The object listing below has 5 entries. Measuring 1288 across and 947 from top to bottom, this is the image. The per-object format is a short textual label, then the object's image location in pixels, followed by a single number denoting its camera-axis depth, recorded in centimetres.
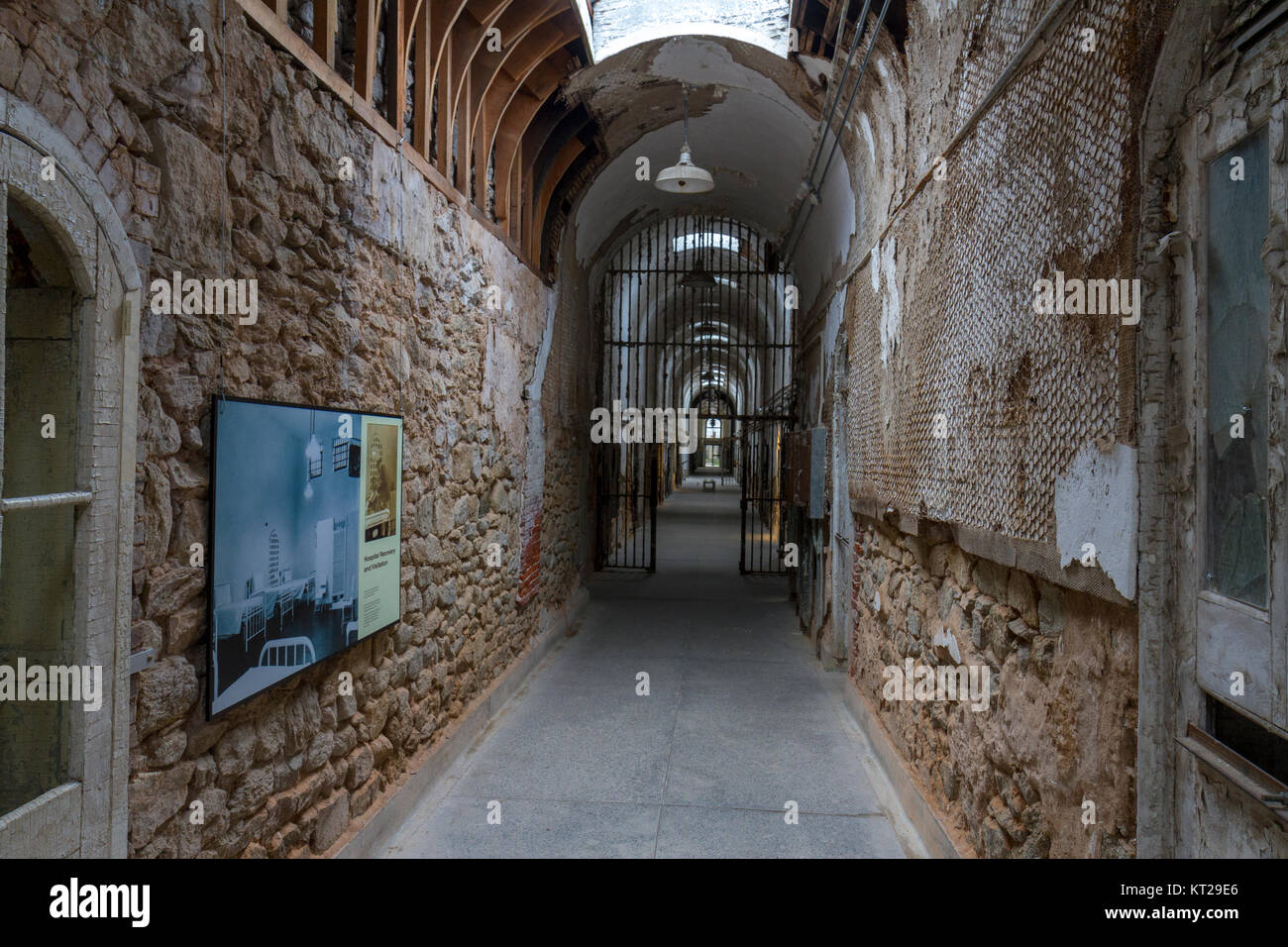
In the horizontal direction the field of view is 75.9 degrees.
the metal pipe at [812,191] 449
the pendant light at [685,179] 636
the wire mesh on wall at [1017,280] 221
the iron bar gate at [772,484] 1052
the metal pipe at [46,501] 182
